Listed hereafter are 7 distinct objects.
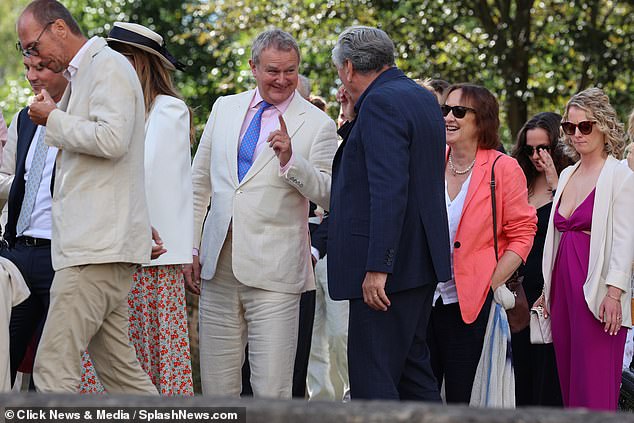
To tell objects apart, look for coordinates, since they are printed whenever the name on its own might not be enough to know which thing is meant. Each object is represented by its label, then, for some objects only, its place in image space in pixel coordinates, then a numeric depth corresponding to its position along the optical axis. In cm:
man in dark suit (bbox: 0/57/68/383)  868
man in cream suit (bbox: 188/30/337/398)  944
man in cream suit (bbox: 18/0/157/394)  755
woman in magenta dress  977
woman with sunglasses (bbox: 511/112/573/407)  1161
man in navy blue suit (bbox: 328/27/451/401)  811
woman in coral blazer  986
